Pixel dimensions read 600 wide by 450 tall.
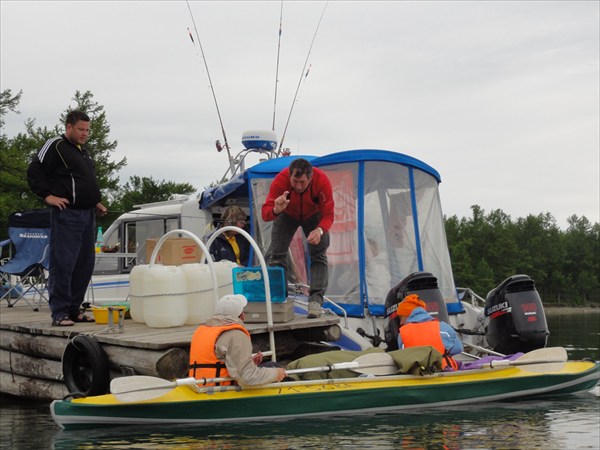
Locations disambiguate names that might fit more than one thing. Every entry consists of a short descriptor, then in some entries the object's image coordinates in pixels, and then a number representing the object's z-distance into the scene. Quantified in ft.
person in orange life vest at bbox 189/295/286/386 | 22.25
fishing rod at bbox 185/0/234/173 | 48.40
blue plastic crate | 27.78
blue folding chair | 38.17
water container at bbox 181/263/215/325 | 27.91
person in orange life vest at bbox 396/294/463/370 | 26.20
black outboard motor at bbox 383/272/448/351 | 29.81
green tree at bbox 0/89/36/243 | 120.98
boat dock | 24.09
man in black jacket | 27.81
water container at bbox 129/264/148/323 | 28.05
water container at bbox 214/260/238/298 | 29.96
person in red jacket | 29.19
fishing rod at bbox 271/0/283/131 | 49.98
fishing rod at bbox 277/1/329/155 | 50.07
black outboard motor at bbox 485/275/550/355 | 31.48
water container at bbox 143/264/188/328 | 27.14
